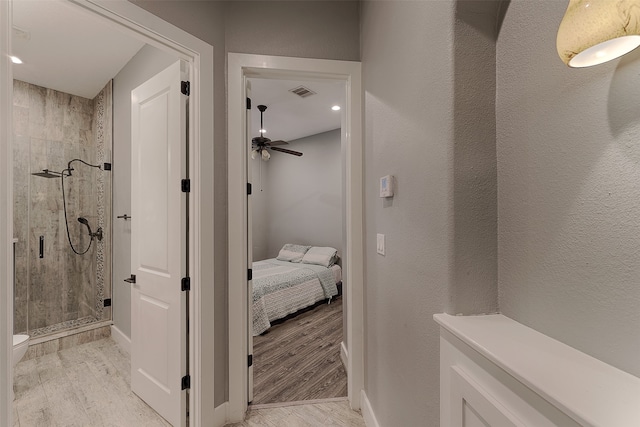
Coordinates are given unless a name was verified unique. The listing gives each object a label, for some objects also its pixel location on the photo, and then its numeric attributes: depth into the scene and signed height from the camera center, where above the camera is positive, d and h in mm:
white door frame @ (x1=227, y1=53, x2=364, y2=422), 1816 +53
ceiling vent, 3271 +1491
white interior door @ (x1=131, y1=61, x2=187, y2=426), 1688 -210
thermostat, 1362 +132
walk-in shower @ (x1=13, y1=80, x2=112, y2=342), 3008 +29
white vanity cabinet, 468 -340
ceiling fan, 3953 +1013
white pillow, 4602 -771
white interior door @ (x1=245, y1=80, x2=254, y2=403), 1909 -135
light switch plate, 1504 -180
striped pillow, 4954 -763
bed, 3248 -1032
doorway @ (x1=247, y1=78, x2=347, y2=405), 2383 -646
